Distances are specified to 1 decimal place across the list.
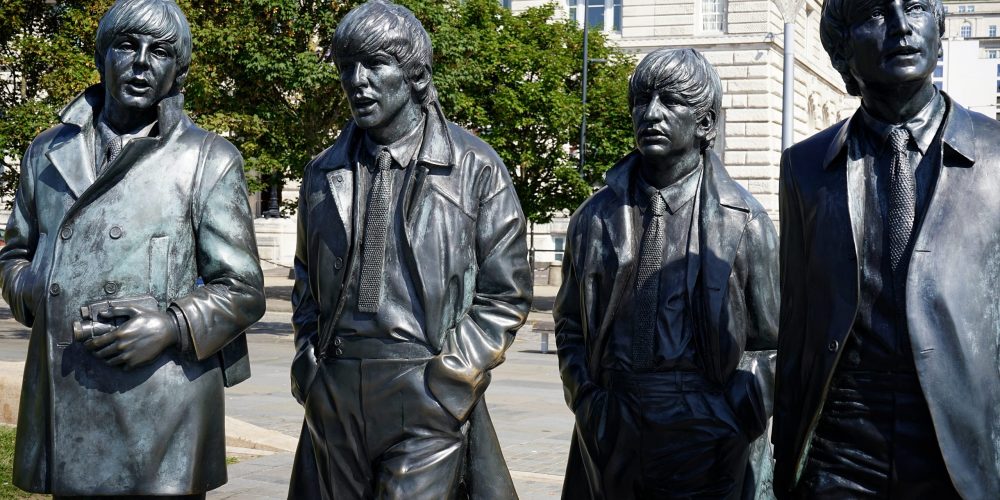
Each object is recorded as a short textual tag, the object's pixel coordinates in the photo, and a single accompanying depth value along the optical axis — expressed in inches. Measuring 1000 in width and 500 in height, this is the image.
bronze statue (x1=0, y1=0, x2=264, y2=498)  169.3
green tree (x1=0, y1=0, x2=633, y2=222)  718.5
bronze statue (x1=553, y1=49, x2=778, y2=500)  179.6
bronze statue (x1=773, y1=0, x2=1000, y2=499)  133.2
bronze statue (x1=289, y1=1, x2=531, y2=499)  175.3
